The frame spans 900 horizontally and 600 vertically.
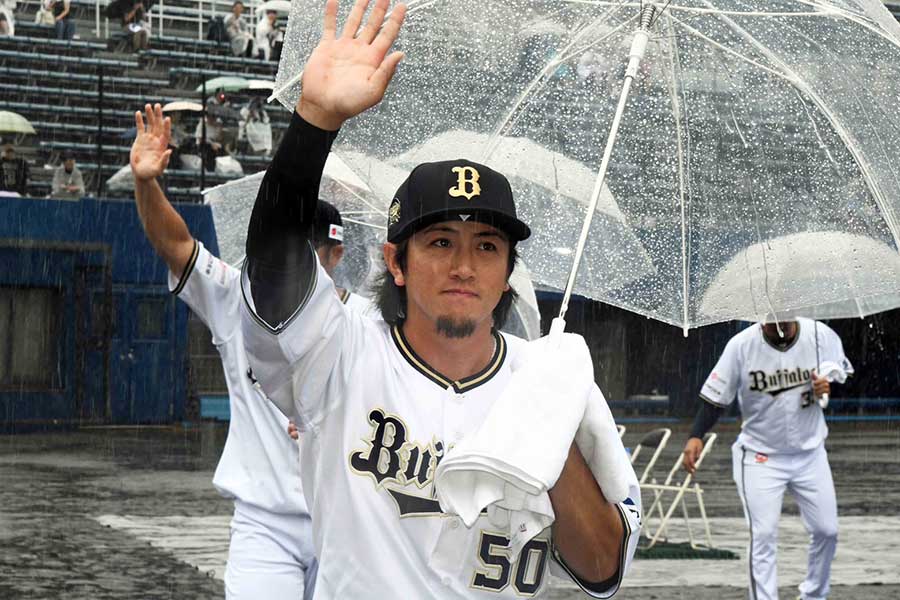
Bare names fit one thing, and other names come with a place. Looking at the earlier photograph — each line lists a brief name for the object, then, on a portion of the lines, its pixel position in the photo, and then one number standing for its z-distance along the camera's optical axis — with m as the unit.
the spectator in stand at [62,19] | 28.77
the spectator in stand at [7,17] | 27.58
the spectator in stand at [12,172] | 23.06
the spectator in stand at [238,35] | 29.95
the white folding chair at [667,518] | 11.17
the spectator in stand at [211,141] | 25.08
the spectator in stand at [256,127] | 26.45
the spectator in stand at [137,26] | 29.27
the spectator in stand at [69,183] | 23.75
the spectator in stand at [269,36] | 30.08
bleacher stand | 26.19
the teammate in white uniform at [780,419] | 9.10
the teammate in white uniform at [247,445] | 5.05
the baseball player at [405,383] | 2.98
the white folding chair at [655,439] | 12.30
